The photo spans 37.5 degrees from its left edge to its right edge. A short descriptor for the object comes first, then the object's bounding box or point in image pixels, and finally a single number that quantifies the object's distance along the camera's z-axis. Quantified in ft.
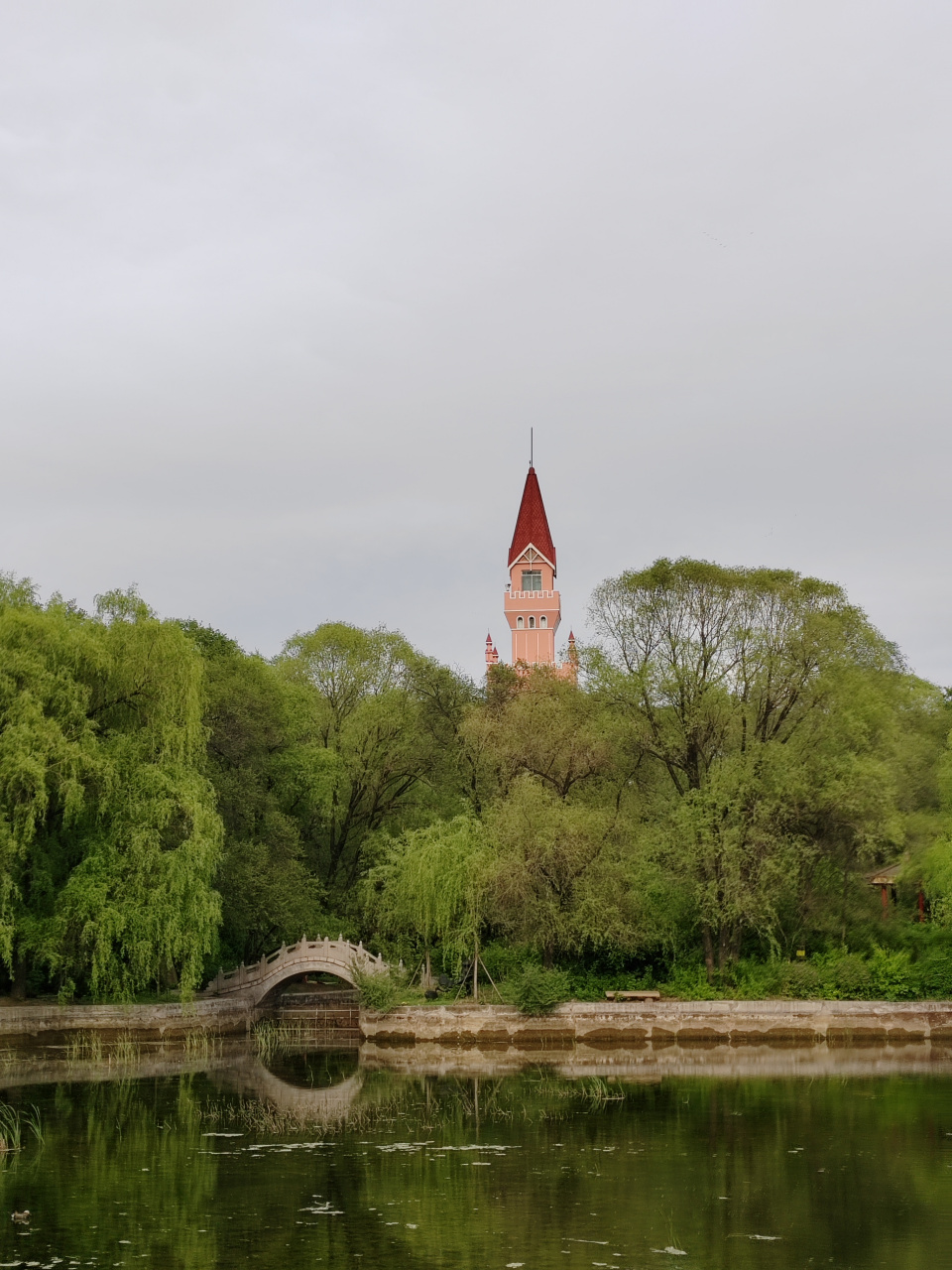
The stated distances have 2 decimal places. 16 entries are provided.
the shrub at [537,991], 118.21
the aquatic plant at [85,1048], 106.49
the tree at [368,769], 156.04
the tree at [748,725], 121.80
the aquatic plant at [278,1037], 117.50
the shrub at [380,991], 122.62
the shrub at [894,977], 120.67
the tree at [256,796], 135.74
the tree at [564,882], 121.90
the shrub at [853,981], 120.78
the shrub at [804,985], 121.08
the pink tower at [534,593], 309.01
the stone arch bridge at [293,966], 131.75
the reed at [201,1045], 112.57
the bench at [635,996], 121.08
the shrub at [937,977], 120.67
